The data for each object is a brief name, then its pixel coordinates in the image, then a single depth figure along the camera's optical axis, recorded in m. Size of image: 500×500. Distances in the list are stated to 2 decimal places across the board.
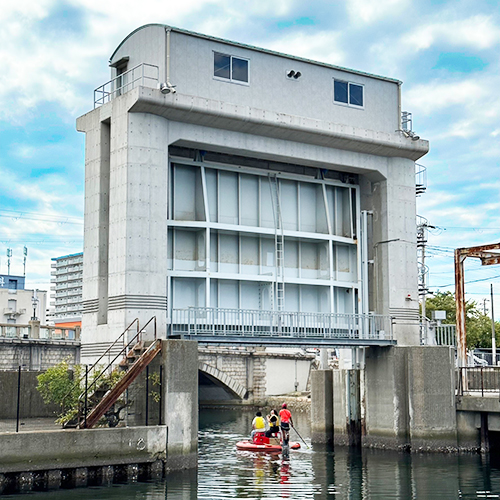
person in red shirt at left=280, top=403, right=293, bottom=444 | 34.53
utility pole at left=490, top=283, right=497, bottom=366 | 44.07
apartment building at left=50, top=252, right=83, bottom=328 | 142.93
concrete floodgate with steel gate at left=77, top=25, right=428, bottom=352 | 30.81
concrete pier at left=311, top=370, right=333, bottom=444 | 39.78
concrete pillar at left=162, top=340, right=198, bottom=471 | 27.78
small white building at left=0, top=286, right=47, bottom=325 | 104.75
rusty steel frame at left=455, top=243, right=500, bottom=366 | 39.56
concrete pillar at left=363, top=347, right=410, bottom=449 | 35.59
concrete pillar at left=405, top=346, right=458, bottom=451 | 34.94
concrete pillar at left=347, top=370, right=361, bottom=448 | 38.16
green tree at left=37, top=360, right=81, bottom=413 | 28.47
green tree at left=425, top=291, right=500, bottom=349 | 76.56
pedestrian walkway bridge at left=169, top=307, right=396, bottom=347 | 30.88
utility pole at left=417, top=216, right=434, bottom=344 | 42.91
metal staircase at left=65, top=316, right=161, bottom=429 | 26.73
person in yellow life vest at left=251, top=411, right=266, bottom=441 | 36.22
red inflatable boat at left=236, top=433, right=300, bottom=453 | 35.34
